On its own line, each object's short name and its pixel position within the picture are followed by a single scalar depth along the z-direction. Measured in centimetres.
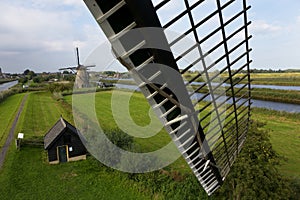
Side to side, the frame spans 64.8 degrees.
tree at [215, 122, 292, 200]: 690
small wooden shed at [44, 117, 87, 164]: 1446
